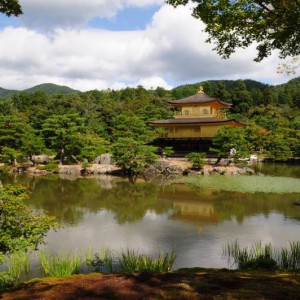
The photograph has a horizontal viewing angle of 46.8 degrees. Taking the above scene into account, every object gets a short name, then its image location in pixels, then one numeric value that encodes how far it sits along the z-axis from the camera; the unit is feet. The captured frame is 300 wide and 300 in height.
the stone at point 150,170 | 106.42
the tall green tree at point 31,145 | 112.88
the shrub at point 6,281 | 20.93
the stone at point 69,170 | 107.55
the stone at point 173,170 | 107.24
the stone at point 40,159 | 124.67
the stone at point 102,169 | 108.17
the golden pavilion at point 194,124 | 126.11
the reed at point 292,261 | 29.05
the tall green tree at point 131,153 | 102.94
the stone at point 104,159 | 117.50
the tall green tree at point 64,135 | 115.24
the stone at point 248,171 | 105.56
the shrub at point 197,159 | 106.22
